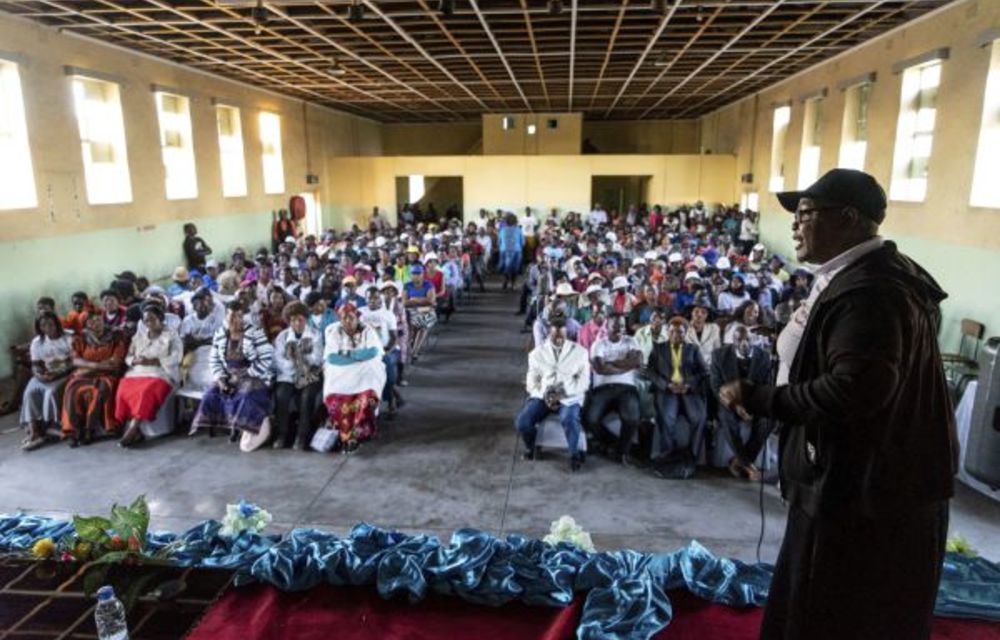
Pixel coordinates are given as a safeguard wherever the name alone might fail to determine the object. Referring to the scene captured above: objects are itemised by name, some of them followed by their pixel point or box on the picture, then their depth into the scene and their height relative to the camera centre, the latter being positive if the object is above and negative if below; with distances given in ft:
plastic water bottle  7.68 -4.78
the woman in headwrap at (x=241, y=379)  18.89 -5.17
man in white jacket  17.64 -5.04
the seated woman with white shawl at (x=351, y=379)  18.88 -5.18
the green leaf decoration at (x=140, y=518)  9.93 -4.70
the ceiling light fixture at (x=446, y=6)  24.79 +6.73
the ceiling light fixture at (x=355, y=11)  25.08 +6.68
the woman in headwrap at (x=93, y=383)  19.19 -5.34
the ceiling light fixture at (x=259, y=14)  24.22 +6.39
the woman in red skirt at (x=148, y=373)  19.12 -5.16
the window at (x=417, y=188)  83.87 +0.56
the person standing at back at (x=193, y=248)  38.17 -3.06
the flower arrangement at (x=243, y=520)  11.42 -5.51
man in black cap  5.18 -1.85
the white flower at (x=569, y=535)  11.42 -5.77
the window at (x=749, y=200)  52.49 -0.69
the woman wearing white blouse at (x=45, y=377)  19.27 -5.22
